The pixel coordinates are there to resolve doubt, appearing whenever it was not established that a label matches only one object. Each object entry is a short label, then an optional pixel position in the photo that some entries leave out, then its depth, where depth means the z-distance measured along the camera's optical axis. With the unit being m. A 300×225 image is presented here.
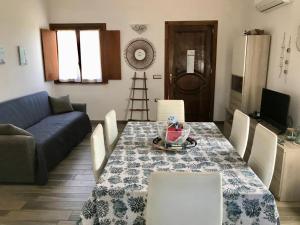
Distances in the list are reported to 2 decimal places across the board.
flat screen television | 3.18
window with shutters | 5.31
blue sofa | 2.95
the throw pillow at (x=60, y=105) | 4.84
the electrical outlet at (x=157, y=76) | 5.50
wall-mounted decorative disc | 5.36
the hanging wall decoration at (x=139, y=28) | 5.28
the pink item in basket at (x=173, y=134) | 2.21
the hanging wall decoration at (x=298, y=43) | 3.20
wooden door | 5.27
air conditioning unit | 3.48
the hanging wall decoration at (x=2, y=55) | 3.80
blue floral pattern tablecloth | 1.52
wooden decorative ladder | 5.53
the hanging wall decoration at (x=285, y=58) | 3.49
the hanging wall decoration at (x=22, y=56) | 4.28
